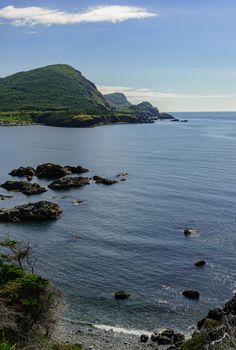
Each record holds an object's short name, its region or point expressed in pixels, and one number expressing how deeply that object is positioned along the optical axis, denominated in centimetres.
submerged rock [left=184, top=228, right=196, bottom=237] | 7171
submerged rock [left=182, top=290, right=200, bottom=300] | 5178
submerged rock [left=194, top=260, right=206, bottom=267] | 5981
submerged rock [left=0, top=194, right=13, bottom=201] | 9702
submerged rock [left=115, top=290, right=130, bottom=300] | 5112
